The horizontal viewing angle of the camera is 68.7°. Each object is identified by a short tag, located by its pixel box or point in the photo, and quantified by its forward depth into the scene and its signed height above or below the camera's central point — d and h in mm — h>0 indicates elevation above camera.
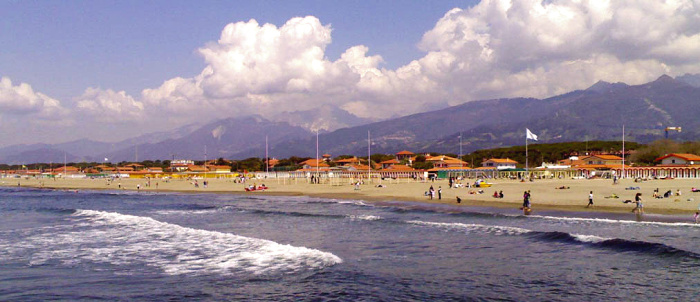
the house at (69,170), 157225 -722
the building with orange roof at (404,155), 148162 +2973
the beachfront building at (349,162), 139438 +1123
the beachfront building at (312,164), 128750 +565
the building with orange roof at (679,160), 84750 +682
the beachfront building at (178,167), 148375 +27
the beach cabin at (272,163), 153312 +1088
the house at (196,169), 134750 -567
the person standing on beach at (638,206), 27531 -2269
